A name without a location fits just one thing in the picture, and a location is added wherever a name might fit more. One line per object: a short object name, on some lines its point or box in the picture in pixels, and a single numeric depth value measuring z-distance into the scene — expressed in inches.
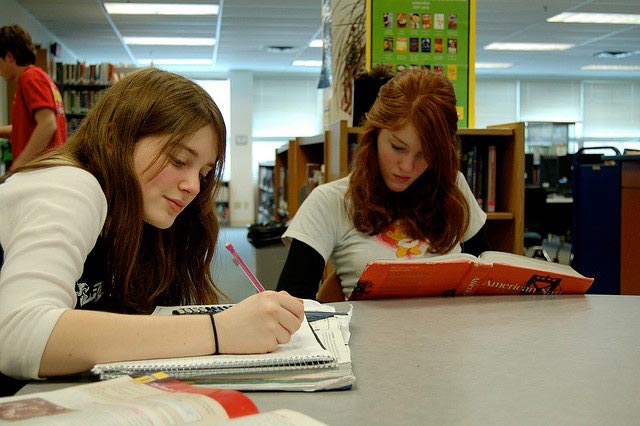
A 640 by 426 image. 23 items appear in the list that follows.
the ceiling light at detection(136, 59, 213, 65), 393.1
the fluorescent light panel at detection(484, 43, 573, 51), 338.0
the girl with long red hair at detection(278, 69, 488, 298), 61.8
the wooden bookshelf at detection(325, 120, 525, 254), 83.3
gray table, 24.8
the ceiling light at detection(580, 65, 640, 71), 401.7
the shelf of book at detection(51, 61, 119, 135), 261.7
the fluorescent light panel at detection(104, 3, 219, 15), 256.2
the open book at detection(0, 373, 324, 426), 19.5
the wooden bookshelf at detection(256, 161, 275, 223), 269.3
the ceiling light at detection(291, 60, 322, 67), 398.0
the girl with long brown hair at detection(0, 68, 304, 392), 28.5
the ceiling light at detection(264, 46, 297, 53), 349.4
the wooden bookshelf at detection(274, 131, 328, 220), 120.9
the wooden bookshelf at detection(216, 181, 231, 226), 430.8
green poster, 95.7
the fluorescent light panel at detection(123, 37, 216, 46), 324.8
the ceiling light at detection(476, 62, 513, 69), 398.9
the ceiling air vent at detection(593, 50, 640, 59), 353.4
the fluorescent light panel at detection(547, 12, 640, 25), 270.5
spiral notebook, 27.4
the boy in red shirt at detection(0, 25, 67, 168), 118.1
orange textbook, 46.3
